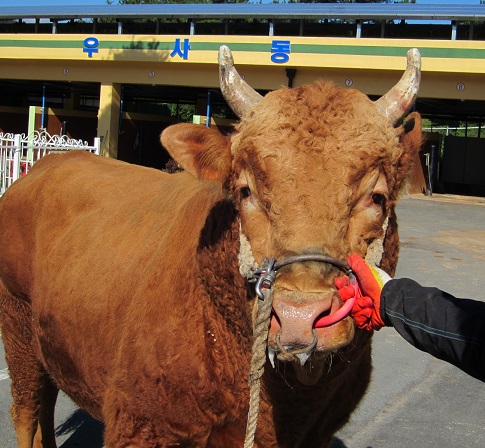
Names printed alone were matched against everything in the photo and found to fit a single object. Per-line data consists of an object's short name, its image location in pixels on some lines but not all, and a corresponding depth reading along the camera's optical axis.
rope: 2.29
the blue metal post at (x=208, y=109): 23.91
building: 21.50
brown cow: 2.44
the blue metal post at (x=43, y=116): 26.00
